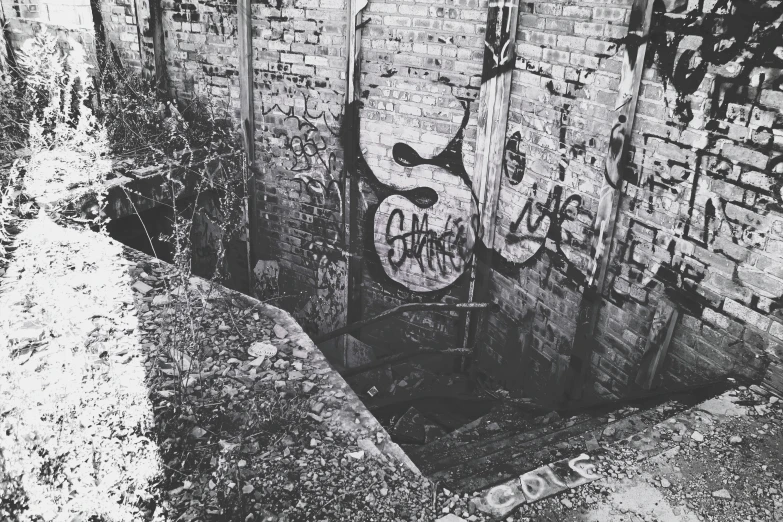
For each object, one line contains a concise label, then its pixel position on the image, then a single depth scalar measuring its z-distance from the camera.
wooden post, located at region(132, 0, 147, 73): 5.64
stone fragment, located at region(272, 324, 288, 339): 3.36
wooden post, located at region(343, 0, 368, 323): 4.57
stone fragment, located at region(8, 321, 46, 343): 3.03
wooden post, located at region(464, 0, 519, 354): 3.92
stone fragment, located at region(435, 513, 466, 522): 2.20
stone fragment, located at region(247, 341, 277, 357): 3.18
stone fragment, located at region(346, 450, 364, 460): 2.55
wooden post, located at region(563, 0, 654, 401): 3.17
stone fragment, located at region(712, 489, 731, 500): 2.26
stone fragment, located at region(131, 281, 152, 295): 3.62
